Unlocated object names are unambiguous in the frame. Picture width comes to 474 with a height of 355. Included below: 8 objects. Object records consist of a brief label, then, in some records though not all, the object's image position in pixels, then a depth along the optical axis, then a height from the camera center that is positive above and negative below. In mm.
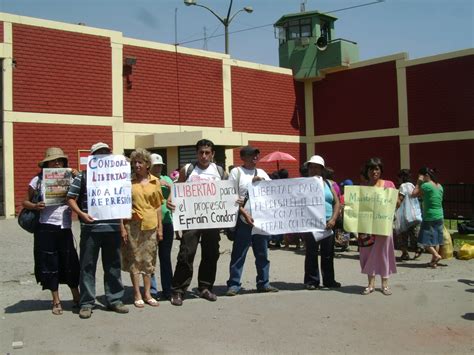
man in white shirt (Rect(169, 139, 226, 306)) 6125 -707
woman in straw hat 5520 -531
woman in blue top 6875 -846
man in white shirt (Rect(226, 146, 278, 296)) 6547 -670
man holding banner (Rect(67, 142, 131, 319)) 5586 -302
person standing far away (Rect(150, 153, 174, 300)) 6324 -626
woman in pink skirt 6637 -927
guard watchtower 26125 +7461
